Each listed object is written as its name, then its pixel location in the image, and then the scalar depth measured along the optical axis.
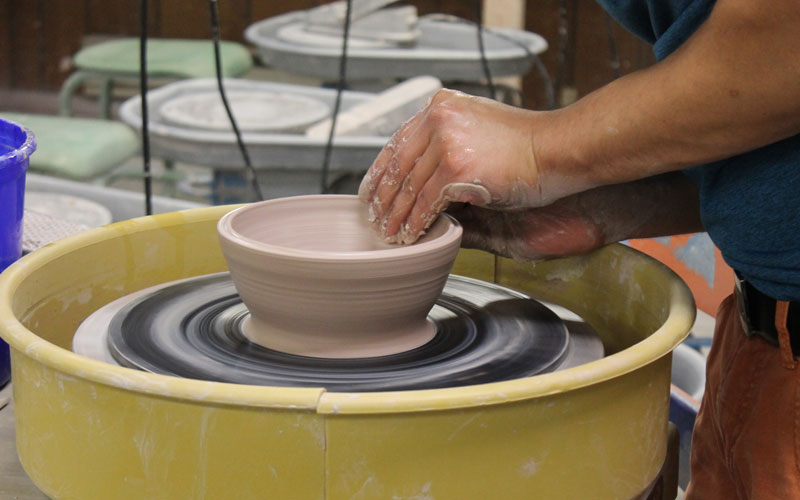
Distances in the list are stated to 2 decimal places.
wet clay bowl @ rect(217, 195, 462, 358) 1.12
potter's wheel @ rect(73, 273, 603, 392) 1.12
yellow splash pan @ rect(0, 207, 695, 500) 0.99
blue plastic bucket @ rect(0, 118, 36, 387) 1.21
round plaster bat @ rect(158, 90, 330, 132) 2.36
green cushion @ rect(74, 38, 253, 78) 3.35
